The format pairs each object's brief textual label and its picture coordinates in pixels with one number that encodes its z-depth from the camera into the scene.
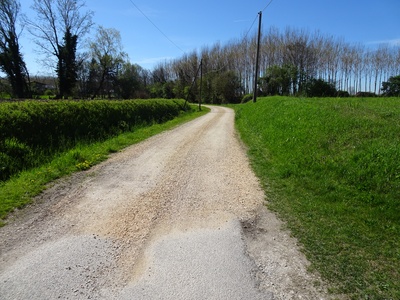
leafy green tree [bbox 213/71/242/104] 56.78
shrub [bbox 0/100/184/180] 6.96
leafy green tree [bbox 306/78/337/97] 34.24
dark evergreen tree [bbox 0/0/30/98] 40.12
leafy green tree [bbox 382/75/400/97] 37.10
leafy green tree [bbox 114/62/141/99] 61.94
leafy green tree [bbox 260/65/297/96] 43.78
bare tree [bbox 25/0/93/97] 42.00
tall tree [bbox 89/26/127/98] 49.86
